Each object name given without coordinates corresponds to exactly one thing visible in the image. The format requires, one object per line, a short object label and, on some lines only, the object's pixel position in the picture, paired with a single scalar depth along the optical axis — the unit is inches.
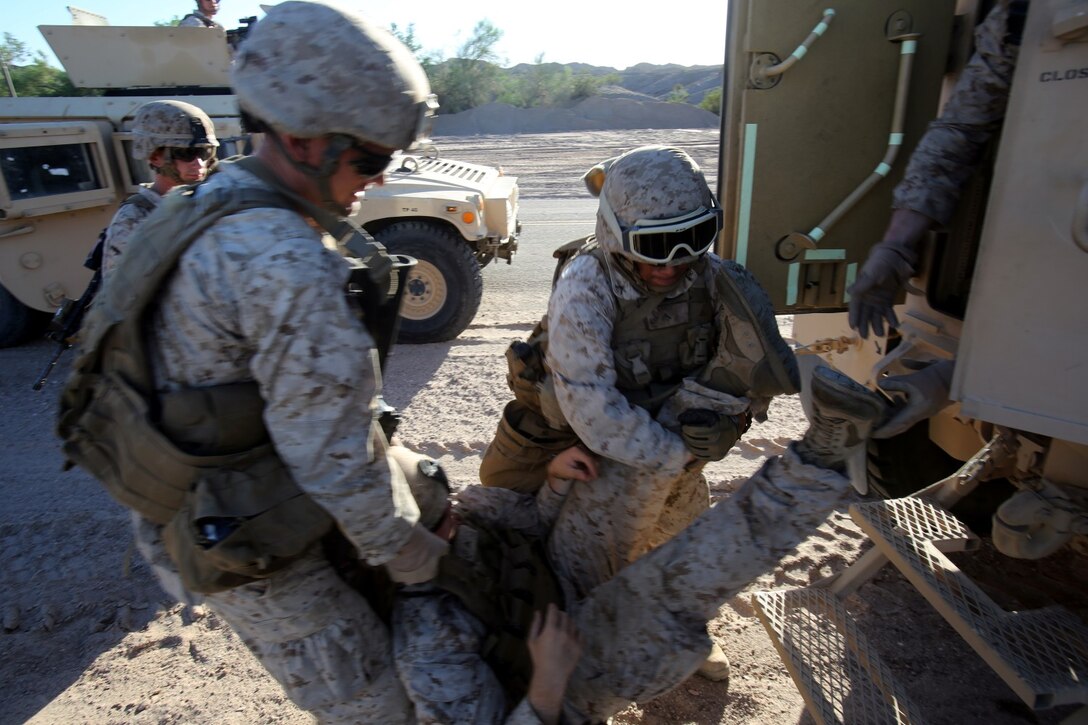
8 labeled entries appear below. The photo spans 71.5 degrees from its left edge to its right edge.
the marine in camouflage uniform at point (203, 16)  311.4
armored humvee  227.3
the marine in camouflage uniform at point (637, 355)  83.4
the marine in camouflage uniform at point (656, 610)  74.0
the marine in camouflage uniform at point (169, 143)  146.4
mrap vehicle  66.2
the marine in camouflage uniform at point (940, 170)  89.9
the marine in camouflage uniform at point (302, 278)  57.3
